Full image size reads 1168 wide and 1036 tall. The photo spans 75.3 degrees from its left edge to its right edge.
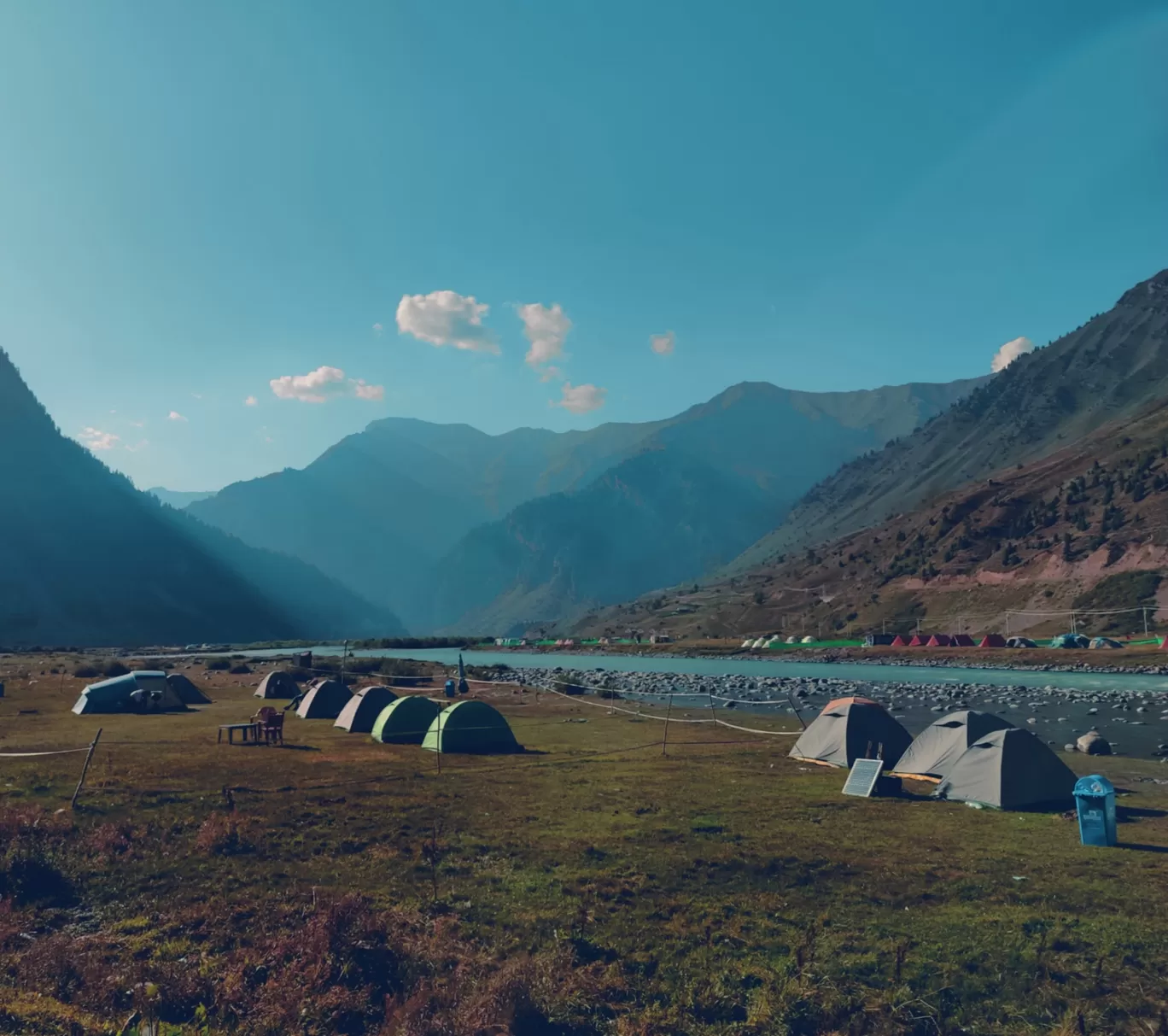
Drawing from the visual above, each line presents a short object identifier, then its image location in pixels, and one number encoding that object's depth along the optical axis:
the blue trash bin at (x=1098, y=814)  14.42
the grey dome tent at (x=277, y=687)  45.44
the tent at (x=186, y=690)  41.41
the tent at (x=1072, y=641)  82.75
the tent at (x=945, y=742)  20.36
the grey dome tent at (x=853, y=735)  23.55
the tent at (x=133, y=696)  37.16
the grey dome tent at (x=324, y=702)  36.22
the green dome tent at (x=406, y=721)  28.12
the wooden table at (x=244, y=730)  27.18
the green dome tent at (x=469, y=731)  25.58
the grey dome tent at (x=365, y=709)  30.88
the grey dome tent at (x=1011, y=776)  18.02
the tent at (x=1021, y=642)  89.44
